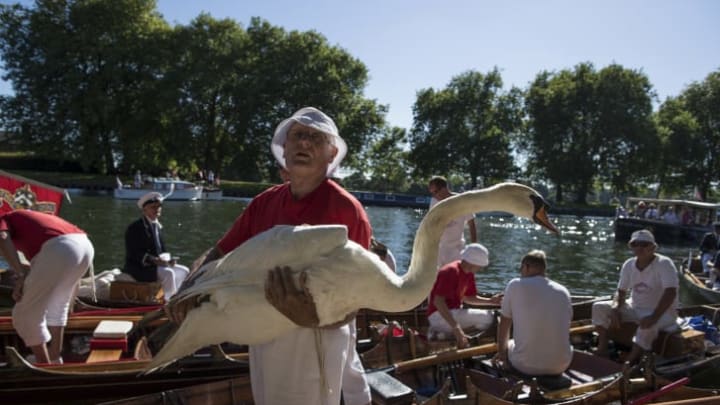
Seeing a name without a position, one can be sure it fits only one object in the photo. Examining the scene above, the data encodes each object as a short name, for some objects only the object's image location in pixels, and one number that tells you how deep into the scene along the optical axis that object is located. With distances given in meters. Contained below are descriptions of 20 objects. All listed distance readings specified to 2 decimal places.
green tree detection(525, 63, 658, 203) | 57.07
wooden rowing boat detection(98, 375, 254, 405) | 4.59
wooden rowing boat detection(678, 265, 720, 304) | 13.87
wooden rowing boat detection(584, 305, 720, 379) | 6.77
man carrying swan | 2.76
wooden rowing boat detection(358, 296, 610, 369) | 6.59
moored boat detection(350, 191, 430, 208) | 52.69
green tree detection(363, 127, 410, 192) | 61.38
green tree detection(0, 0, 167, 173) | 48.50
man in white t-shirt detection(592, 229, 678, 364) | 6.97
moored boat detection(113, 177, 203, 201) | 41.81
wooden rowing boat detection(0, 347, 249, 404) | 5.04
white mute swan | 2.56
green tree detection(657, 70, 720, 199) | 57.03
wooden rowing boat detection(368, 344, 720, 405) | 4.66
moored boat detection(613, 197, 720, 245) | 30.42
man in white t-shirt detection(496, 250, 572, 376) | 5.30
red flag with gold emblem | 8.56
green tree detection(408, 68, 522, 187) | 63.25
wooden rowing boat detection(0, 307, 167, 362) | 6.51
